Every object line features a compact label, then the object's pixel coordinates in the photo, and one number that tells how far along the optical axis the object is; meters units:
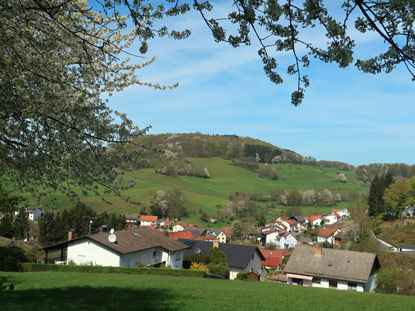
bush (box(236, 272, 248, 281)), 40.56
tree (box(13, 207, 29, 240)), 59.02
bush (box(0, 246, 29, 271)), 21.30
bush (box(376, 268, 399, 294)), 39.88
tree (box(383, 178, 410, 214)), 82.81
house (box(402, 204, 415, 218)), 81.75
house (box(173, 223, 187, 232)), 92.62
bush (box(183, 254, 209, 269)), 44.94
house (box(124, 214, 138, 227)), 98.19
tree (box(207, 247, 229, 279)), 40.03
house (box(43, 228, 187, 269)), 33.91
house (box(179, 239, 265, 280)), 48.19
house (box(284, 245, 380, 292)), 38.56
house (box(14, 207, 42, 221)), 97.72
